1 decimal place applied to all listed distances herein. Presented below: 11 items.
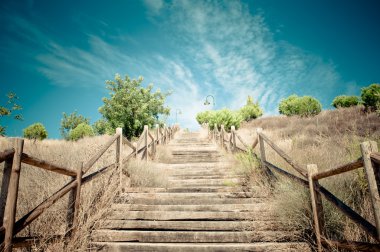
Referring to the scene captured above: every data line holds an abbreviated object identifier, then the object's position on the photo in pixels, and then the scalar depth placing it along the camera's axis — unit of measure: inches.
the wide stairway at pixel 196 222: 125.0
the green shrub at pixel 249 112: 1446.9
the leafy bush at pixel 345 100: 1309.7
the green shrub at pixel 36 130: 1036.9
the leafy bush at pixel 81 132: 991.9
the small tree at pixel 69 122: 1604.3
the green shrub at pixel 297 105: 1241.8
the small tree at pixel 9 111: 531.2
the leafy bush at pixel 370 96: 593.9
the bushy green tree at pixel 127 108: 681.0
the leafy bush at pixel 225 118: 845.2
